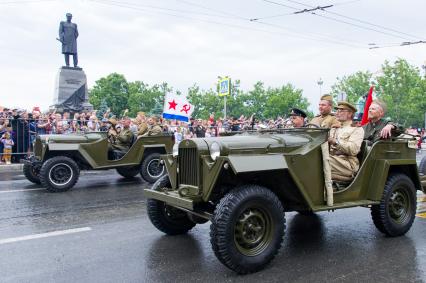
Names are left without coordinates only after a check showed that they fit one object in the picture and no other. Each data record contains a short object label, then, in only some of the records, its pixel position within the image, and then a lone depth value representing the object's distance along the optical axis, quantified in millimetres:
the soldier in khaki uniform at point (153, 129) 10938
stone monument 21297
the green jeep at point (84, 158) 9305
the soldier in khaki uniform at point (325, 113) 5926
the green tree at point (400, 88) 55812
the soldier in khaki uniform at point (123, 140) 10680
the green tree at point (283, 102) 67750
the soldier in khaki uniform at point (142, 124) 10977
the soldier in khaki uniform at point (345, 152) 5055
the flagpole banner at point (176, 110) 14047
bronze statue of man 21297
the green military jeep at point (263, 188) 4023
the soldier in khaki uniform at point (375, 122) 5691
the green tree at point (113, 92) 69875
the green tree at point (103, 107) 32750
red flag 5807
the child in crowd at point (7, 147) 14034
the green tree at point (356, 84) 63875
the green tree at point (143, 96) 70375
